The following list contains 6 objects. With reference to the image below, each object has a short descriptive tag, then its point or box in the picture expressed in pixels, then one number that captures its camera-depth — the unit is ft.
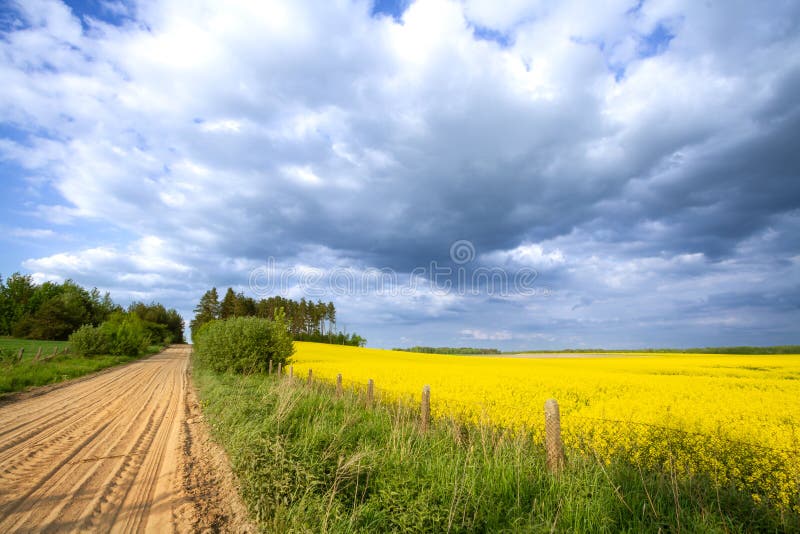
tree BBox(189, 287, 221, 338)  311.27
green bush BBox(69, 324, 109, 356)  112.37
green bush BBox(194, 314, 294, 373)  65.72
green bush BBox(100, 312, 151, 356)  123.62
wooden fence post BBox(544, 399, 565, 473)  15.55
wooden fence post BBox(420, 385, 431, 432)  22.56
